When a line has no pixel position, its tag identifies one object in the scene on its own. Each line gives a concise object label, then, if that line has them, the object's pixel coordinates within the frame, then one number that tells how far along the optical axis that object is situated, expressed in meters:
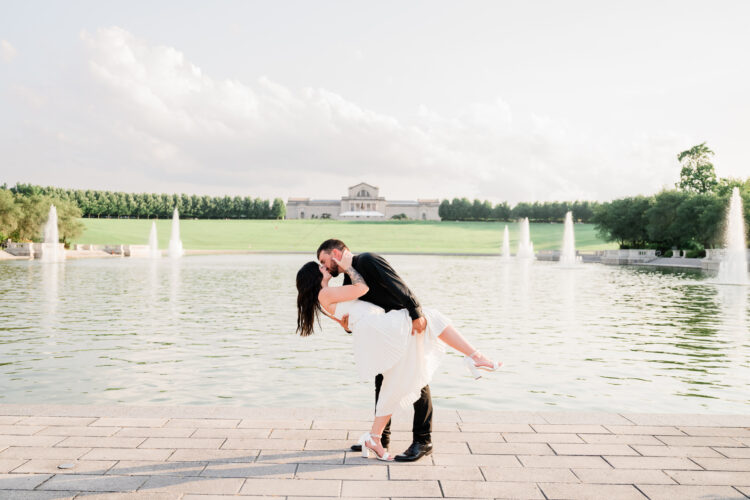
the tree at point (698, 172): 69.38
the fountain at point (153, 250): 55.58
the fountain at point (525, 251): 62.61
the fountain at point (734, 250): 30.89
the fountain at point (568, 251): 49.41
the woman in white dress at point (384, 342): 4.94
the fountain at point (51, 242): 46.97
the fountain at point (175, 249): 57.38
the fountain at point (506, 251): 61.69
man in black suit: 4.93
